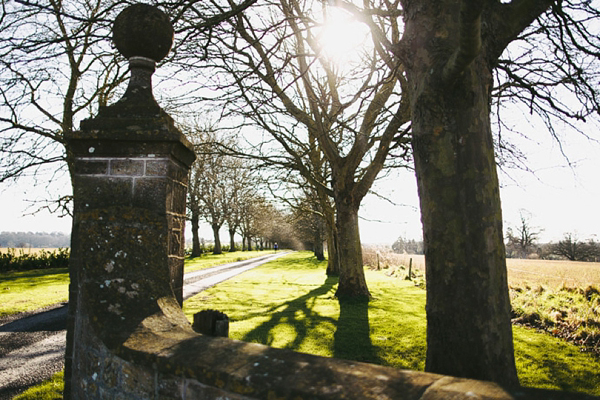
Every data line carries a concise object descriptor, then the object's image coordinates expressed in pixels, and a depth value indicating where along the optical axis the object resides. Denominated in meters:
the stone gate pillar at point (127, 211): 2.10
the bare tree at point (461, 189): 2.22
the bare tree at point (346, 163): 9.20
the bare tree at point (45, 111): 12.58
